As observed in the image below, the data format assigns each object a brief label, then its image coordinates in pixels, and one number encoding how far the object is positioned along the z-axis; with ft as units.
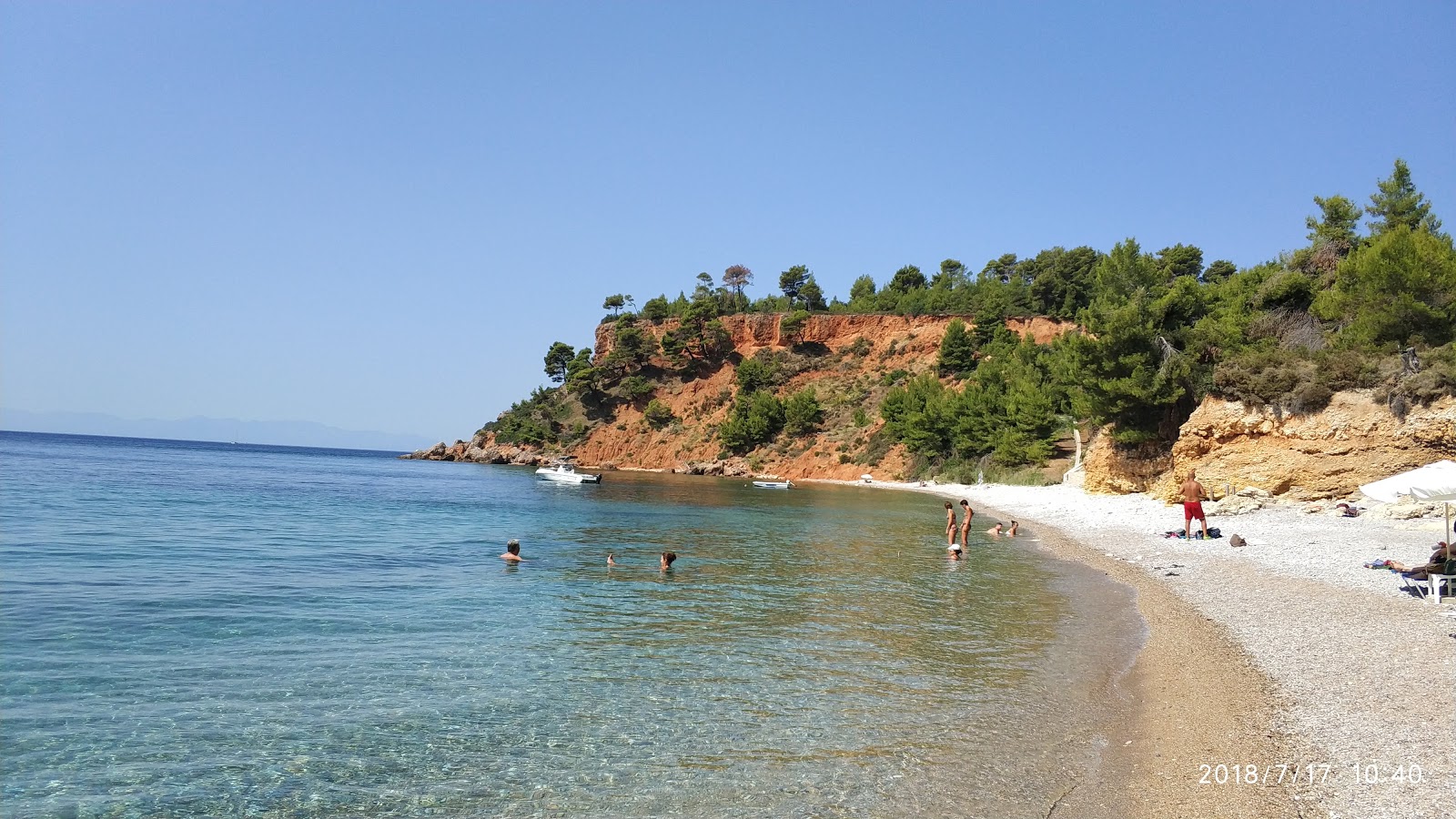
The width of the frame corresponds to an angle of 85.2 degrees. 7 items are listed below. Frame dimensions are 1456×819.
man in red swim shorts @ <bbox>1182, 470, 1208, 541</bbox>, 63.41
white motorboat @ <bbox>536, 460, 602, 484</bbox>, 180.45
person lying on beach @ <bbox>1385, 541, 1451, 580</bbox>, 35.60
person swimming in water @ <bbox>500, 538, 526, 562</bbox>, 58.49
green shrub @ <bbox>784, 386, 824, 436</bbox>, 251.80
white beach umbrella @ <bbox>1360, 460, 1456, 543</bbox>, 35.73
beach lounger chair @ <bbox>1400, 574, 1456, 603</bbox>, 34.71
